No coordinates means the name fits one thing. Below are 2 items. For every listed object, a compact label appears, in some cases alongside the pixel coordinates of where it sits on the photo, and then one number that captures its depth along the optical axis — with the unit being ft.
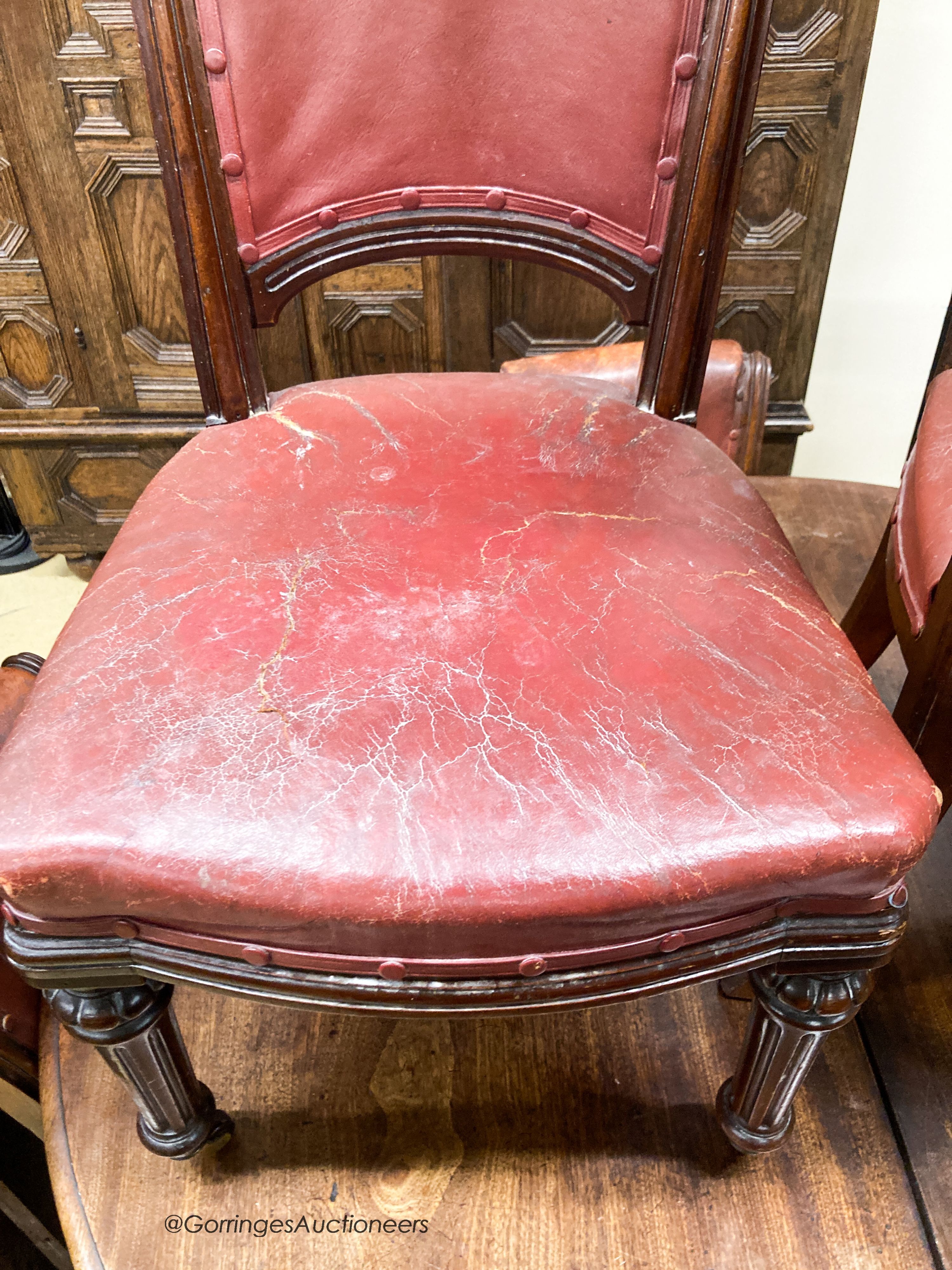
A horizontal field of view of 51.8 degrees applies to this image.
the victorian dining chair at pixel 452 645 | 1.74
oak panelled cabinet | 4.25
